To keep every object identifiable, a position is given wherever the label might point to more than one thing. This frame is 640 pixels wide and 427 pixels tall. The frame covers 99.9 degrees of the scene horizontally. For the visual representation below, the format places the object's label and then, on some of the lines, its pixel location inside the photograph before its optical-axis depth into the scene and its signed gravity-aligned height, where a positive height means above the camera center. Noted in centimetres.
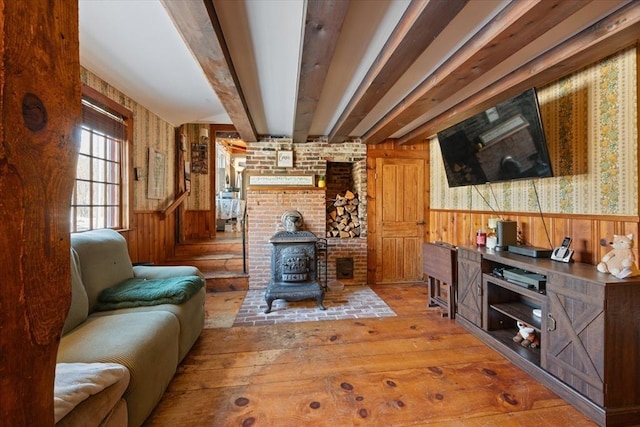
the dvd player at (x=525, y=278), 194 -50
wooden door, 419 -11
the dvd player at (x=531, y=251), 215 -32
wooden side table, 288 -68
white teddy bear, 157 -28
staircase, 384 -74
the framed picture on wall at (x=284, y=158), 402 +80
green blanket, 196 -62
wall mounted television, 202 +61
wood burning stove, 316 -70
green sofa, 136 -71
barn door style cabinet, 150 -77
